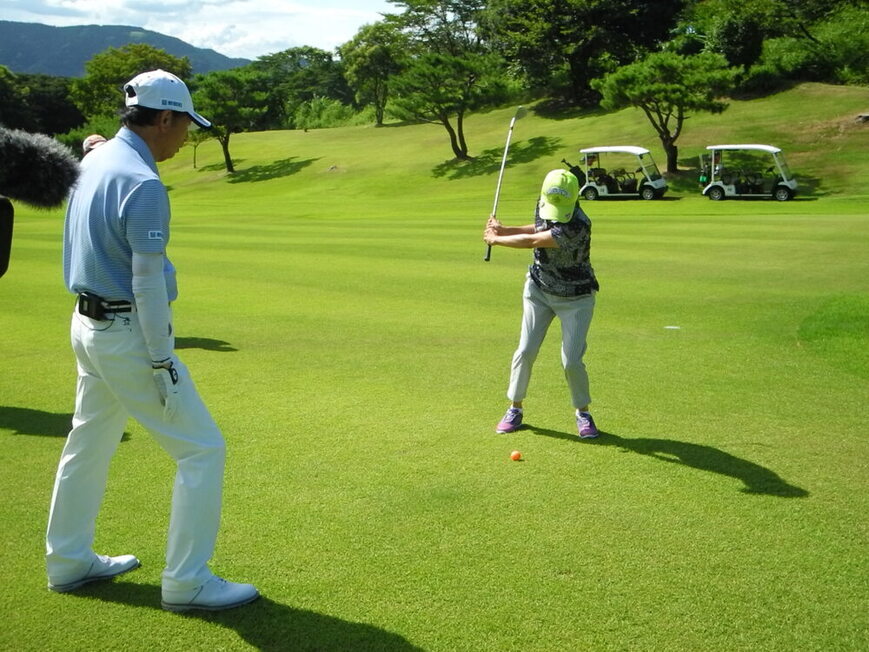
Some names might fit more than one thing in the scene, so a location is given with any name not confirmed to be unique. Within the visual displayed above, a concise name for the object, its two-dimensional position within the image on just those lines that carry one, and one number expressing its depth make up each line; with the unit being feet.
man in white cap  12.32
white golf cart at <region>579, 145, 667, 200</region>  120.98
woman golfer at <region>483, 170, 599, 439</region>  20.93
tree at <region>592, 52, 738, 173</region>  135.33
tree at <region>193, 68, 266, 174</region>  203.51
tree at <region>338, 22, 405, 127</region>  274.16
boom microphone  13.02
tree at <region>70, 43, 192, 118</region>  280.92
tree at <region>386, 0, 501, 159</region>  173.47
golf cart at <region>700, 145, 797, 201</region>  112.78
